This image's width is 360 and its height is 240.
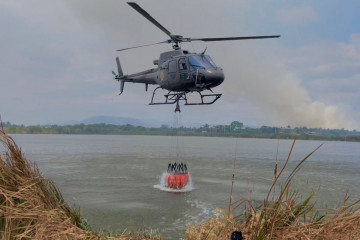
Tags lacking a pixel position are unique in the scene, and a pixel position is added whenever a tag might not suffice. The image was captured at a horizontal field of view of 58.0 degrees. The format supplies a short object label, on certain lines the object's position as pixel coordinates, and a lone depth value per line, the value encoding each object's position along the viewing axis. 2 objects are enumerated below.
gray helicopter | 15.34
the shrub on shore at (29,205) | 4.01
